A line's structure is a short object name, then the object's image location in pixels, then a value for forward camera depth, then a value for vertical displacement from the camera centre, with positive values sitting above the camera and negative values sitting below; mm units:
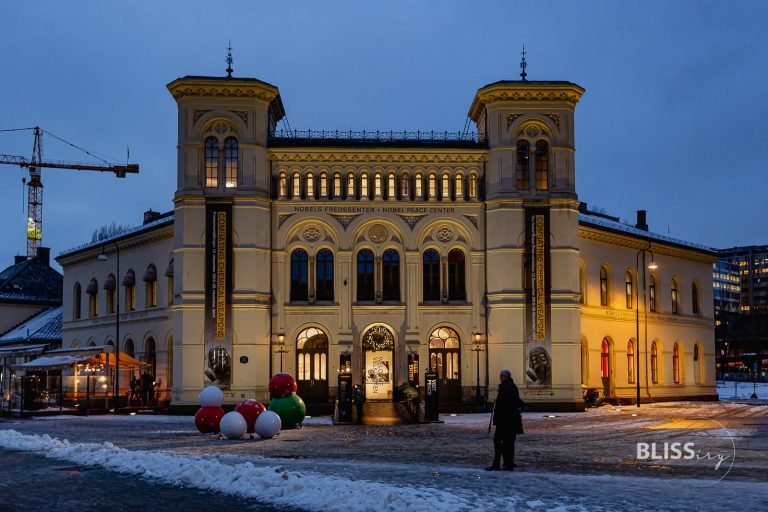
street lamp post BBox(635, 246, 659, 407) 49447 +1416
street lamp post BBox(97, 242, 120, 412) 43394 -1304
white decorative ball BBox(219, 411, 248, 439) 26594 -2136
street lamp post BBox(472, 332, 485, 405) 43281 -176
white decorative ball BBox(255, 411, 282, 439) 26922 -2145
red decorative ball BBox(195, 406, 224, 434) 28738 -2117
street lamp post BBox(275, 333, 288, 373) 43188 +7
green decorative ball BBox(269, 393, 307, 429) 30656 -1961
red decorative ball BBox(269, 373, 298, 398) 30500 -1219
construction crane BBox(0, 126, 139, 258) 121562 +21676
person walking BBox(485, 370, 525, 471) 18078 -1411
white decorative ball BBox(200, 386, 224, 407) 28875 -1508
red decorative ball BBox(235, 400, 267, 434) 27516 -1833
